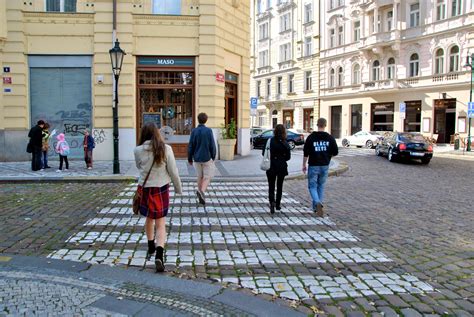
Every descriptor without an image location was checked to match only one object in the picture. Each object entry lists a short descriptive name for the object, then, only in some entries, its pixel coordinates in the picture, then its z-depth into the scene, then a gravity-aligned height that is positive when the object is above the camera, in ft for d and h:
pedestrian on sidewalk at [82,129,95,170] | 49.06 -2.31
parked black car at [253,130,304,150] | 98.27 -2.49
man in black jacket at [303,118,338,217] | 27.12 -1.66
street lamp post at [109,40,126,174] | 45.11 +5.99
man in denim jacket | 30.53 -1.87
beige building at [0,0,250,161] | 57.62 +8.09
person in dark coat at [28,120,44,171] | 47.47 -1.95
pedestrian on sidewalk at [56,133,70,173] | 48.21 -2.53
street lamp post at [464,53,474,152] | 90.68 +0.45
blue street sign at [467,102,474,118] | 86.38 +4.20
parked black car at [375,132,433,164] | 66.80 -2.86
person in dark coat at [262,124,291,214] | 27.48 -1.83
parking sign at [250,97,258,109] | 85.37 +5.09
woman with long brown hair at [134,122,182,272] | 16.53 -1.85
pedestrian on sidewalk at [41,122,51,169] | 49.01 -2.00
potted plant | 60.54 -1.97
